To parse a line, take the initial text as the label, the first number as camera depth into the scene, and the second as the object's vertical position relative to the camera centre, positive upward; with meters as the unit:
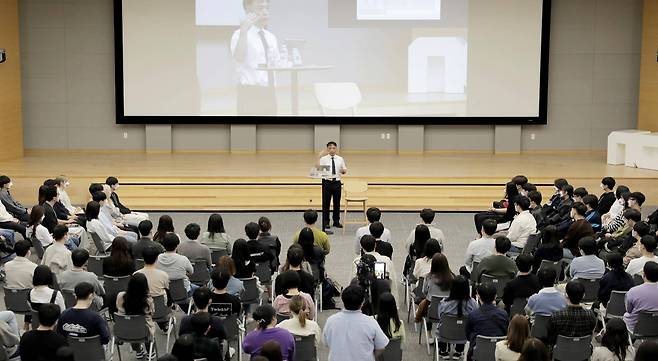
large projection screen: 19.50 +0.54
